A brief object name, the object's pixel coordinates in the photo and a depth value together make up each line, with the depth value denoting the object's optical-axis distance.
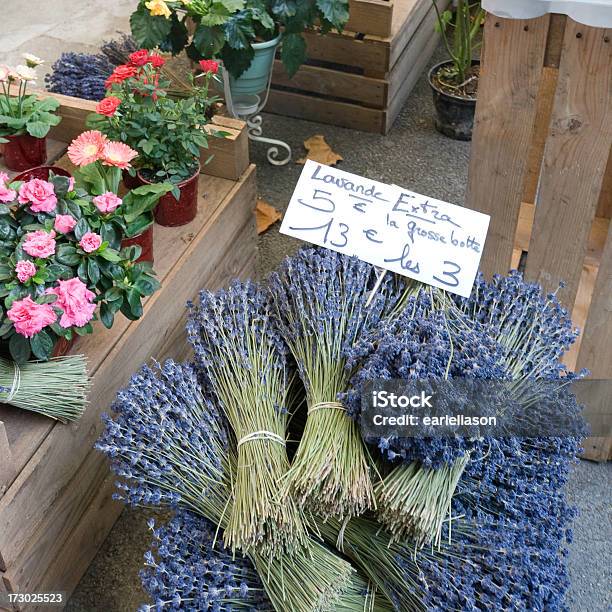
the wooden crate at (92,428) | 1.52
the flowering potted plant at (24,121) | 2.00
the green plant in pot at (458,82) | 3.26
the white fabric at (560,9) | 1.41
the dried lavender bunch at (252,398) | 1.18
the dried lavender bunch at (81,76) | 2.54
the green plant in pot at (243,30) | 2.47
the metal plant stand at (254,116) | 2.86
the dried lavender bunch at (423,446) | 1.17
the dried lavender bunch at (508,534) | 1.16
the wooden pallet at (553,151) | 1.51
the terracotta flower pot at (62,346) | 1.60
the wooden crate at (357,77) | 3.15
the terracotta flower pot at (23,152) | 2.07
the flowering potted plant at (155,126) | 1.89
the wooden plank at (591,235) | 2.19
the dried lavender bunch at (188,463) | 1.20
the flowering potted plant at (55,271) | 1.43
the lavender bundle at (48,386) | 1.50
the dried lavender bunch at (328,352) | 1.18
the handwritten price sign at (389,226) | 1.45
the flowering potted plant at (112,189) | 1.60
